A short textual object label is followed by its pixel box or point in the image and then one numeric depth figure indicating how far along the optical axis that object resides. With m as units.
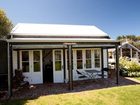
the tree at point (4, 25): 8.46
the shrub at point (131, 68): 8.92
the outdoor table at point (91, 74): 7.40
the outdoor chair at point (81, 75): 7.78
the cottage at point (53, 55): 7.51
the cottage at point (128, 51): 15.77
